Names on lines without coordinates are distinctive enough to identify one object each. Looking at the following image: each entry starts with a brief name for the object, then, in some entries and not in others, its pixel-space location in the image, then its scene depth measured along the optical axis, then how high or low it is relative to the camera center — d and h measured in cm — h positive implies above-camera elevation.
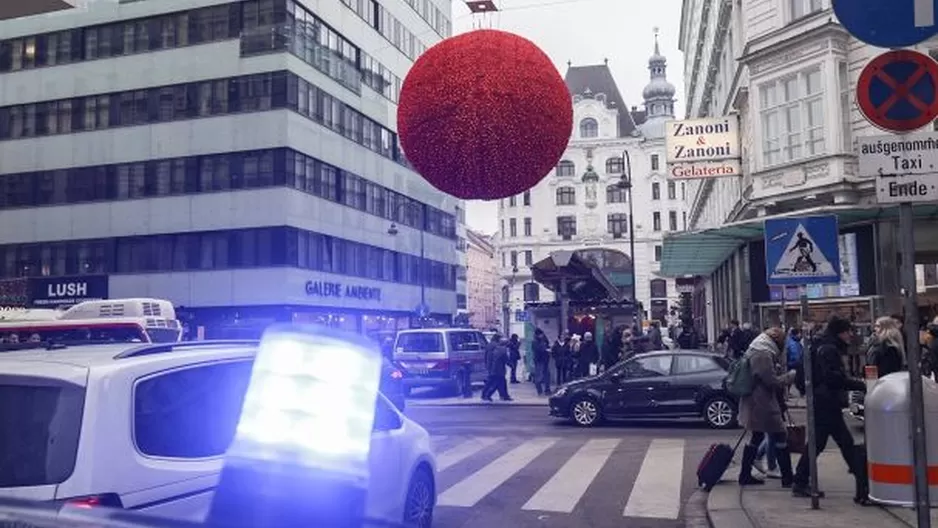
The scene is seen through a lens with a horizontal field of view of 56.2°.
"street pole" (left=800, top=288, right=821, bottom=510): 853 -104
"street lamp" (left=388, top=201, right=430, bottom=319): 4463 +325
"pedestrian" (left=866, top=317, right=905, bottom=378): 1250 -48
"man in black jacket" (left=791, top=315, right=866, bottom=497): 888 -74
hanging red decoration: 555 +132
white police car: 386 -43
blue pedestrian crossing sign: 872 +66
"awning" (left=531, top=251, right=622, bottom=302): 2445 +139
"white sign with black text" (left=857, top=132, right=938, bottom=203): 593 +101
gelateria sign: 1834 +360
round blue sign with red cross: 587 +150
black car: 1595 -134
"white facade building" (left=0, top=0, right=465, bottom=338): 3881 +813
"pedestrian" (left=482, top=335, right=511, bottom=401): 2206 -121
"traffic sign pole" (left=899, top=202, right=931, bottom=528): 568 -45
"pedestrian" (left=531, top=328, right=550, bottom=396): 2452 -110
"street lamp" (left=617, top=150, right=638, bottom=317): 3196 +513
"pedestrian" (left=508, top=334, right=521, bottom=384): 2698 -93
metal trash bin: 758 -109
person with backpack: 965 -82
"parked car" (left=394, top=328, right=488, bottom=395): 2392 -93
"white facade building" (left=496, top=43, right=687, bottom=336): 8994 +1174
